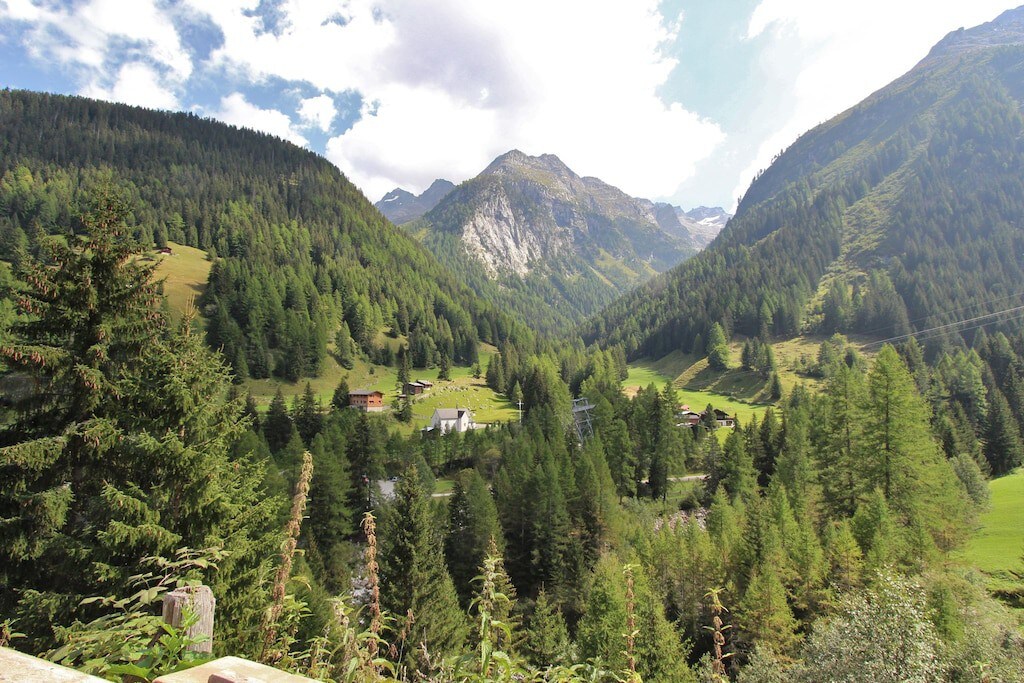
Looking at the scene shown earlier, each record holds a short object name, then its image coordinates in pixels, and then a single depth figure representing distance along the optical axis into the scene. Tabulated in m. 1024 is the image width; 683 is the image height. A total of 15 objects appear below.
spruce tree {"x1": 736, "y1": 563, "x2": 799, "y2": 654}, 23.14
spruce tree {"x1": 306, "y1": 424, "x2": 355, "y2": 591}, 40.28
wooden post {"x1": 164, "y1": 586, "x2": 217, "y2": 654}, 3.37
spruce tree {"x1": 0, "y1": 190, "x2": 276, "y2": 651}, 9.37
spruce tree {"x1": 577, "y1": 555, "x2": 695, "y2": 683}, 21.83
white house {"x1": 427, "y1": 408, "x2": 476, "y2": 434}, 81.12
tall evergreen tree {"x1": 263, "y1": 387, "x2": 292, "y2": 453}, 62.34
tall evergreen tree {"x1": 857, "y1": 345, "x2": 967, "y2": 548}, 27.22
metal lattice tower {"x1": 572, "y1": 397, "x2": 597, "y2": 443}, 72.29
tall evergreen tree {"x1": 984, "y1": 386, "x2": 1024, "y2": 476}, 54.31
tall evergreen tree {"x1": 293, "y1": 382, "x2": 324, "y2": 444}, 65.38
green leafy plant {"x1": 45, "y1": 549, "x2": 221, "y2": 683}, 2.72
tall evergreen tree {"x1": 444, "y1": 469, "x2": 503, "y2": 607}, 37.06
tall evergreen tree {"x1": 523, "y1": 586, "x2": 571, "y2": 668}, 25.08
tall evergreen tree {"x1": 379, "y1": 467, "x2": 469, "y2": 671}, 24.12
